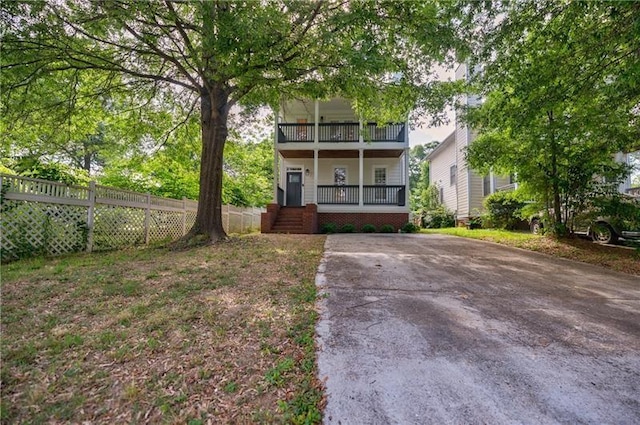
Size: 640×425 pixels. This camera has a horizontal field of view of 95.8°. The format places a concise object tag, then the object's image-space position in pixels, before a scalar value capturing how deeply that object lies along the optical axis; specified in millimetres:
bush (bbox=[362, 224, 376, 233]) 12859
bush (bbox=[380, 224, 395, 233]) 12891
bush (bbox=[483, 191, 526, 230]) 13116
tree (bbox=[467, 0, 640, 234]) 5008
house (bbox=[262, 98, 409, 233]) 13078
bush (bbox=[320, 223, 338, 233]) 12781
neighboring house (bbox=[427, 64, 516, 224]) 15561
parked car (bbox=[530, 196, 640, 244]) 6922
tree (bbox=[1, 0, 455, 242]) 5297
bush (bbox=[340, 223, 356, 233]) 12839
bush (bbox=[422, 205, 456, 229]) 18328
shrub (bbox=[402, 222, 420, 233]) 13109
